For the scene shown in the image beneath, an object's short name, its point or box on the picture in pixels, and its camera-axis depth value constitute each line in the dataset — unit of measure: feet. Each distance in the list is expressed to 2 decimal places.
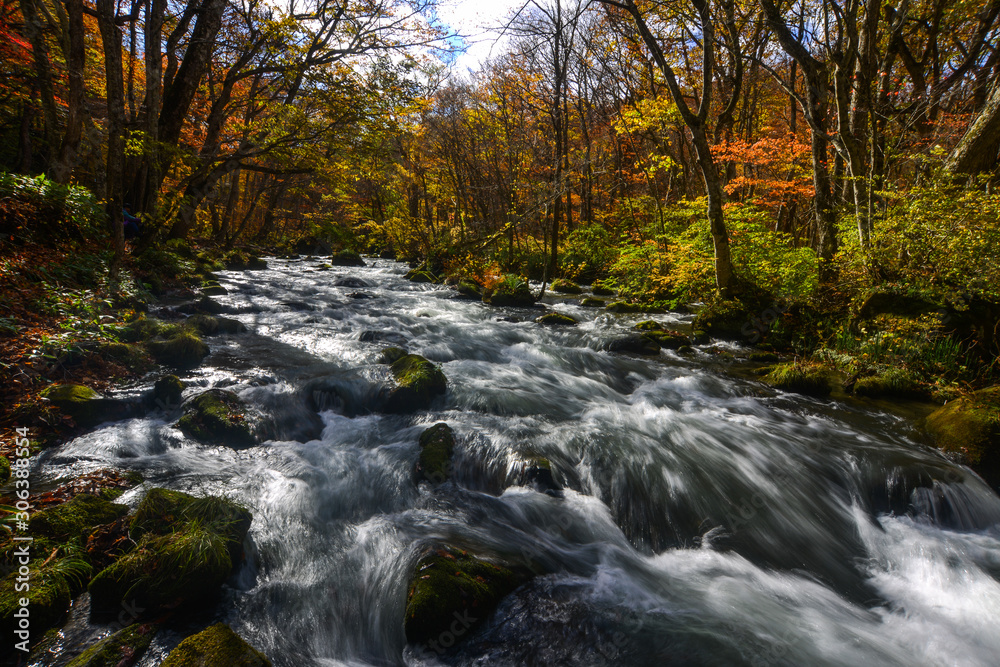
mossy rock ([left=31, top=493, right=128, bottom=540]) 9.84
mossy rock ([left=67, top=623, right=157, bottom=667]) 7.80
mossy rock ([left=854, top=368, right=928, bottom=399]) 21.40
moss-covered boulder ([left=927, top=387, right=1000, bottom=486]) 15.66
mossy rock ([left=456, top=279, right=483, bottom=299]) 48.49
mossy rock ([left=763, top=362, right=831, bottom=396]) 22.65
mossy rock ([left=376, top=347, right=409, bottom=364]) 25.20
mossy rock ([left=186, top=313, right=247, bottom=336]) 26.89
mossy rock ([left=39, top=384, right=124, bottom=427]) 15.38
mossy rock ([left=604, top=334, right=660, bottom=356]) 30.12
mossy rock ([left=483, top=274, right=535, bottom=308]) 44.06
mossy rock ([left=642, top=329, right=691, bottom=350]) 30.83
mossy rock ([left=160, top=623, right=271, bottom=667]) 7.14
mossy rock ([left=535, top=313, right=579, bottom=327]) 36.35
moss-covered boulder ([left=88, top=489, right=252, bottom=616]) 9.10
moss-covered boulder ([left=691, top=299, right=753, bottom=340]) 31.27
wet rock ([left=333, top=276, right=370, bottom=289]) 51.93
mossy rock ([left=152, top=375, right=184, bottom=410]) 17.94
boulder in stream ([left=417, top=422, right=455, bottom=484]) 15.58
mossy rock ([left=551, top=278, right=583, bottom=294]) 51.31
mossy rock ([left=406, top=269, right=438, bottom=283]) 57.71
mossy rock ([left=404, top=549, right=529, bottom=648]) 9.48
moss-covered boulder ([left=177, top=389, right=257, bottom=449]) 16.38
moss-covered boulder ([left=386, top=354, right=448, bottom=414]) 20.61
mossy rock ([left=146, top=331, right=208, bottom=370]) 21.73
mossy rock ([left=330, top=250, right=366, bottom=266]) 73.36
